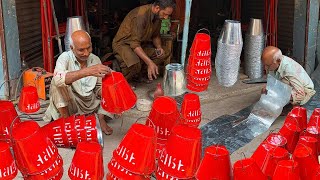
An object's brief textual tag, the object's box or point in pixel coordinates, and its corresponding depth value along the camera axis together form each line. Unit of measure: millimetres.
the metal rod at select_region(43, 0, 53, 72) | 5074
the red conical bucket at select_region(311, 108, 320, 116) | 3643
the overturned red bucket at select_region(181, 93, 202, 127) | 3656
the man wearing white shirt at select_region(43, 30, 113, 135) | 3939
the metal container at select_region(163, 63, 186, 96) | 4230
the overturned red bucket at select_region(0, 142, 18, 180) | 2557
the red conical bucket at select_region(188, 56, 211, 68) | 3947
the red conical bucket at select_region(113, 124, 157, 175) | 2473
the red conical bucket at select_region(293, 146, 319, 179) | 2613
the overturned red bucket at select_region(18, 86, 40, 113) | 4070
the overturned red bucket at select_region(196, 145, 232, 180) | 2398
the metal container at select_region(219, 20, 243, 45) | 4363
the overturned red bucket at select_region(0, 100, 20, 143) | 3236
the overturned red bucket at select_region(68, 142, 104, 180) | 2590
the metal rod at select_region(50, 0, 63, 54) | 5183
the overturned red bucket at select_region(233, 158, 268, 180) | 2369
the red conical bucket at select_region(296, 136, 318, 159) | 3076
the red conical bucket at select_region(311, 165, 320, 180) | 2389
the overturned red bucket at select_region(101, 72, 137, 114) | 3426
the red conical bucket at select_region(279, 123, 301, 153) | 3455
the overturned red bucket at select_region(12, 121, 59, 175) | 2592
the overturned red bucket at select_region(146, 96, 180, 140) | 3082
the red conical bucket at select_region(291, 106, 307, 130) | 3766
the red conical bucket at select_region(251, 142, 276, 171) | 2787
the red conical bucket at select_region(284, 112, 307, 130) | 3641
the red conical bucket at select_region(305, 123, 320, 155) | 3420
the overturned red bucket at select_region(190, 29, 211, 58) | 3910
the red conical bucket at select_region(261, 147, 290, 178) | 2719
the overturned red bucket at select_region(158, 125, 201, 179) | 2469
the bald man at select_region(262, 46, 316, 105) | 4465
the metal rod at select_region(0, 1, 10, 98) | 4855
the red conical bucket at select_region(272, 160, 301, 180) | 2342
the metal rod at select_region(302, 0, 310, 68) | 5785
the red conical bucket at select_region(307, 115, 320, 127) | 3552
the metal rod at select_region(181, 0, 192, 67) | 4301
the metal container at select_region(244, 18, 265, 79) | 5957
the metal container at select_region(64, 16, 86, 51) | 5344
